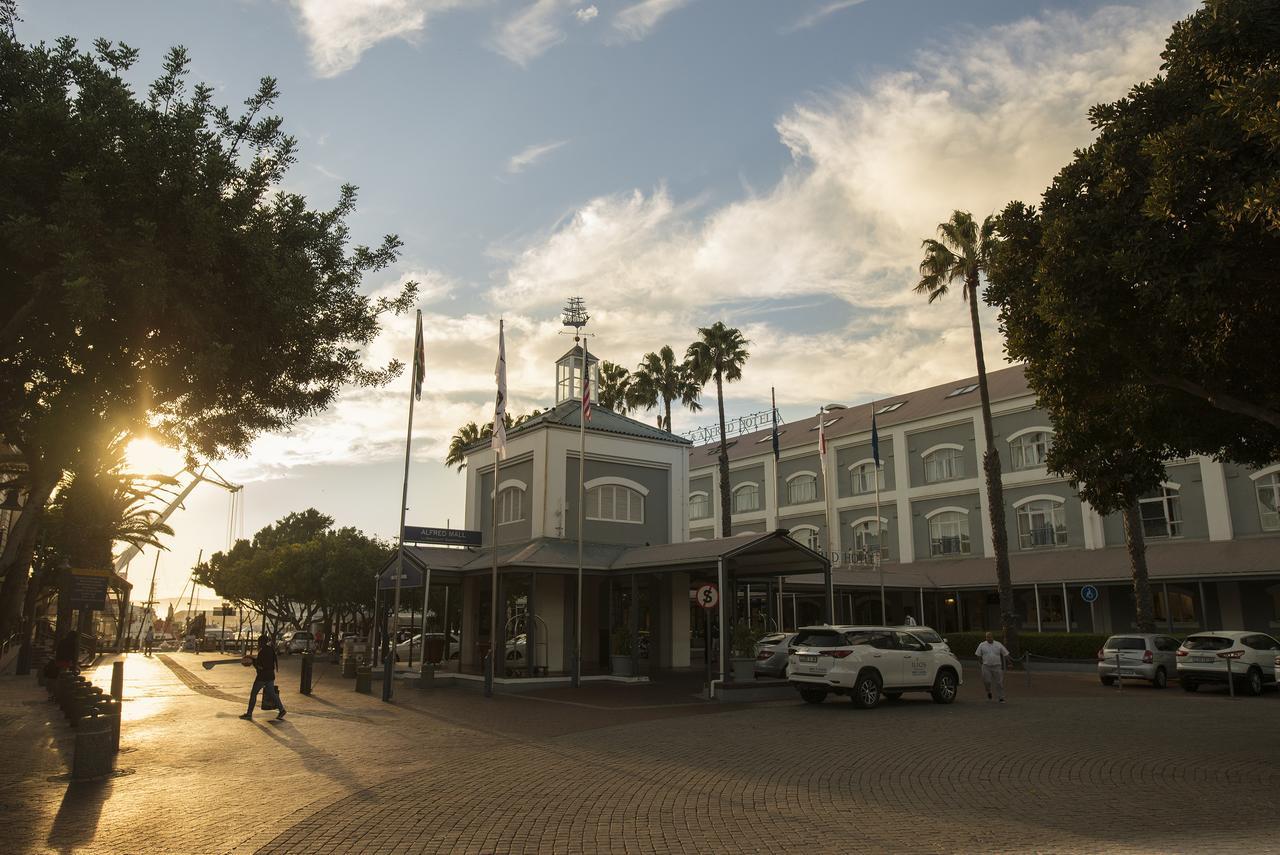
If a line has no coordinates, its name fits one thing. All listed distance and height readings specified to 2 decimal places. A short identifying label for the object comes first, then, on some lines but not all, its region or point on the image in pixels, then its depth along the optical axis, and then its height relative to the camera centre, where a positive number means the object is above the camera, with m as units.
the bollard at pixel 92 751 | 10.43 -1.64
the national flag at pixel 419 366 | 23.31 +6.51
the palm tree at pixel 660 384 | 47.53 +12.25
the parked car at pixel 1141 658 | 23.98 -1.36
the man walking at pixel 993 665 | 19.25 -1.22
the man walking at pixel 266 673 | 17.19 -1.18
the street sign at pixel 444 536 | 25.33 +2.28
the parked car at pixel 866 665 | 18.30 -1.19
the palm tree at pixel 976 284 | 31.59 +12.15
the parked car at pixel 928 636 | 20.00 -0.61
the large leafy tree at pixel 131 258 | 9.41 +4.00
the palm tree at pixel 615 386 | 48.97 +12.42
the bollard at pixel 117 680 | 13.63 -1.05
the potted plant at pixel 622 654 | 25.11 -1.25
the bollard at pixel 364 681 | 22.47 -1.76
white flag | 23.22 +5.13
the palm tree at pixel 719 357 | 42.84 +12.31
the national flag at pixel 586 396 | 24.80 +6.05
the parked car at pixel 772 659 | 25.10 -1.39
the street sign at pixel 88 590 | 21.47 +0.57
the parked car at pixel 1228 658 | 21.62 -1.26
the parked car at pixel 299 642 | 48.66 -1.64
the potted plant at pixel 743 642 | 23.48 -0.85
